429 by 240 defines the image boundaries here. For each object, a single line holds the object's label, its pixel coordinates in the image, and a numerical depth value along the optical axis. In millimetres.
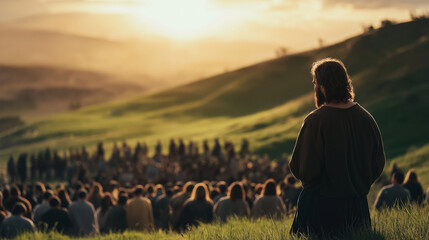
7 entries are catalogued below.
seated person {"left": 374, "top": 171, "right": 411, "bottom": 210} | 11320
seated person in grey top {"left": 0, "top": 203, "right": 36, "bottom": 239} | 10953
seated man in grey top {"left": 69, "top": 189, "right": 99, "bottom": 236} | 12867
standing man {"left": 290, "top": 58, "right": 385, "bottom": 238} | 5684
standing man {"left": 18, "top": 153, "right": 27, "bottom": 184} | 41000
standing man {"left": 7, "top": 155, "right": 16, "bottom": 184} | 42031
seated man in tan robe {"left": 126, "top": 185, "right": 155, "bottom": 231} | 13508
